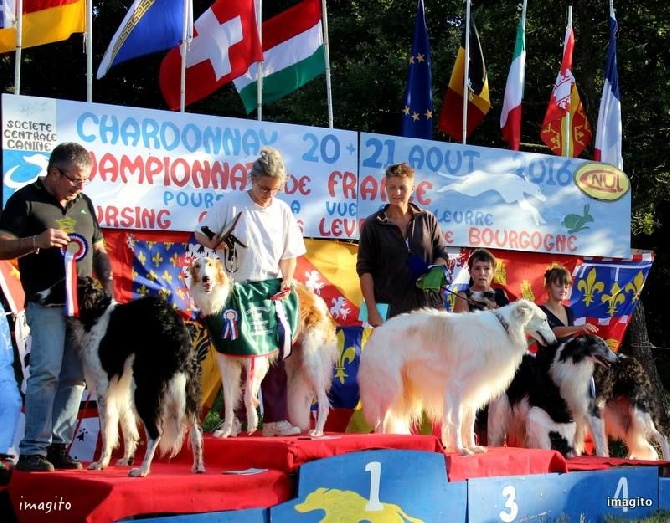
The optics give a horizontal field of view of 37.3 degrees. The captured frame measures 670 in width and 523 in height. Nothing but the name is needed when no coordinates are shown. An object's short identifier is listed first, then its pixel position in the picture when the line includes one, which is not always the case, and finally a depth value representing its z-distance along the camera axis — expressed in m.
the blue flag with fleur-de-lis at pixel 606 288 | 9.38
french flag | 10.48
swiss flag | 8.34
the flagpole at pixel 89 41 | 7.40
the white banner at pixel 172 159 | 6.53
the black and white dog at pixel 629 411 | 7.49
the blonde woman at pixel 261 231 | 5.86
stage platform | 4.64
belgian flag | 10.29
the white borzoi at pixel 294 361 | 5.79
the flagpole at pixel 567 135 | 10.54
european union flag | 9.77
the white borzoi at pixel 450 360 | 6.13
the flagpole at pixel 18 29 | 6.93
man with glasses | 5.02
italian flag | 10.30
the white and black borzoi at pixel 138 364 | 5.13
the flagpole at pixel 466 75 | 9.82
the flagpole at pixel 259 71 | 8.41
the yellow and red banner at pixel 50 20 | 7.34
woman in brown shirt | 6.42
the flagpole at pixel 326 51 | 8.88
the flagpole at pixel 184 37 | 7.88
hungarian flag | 8.95
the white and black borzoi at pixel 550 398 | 7.26
